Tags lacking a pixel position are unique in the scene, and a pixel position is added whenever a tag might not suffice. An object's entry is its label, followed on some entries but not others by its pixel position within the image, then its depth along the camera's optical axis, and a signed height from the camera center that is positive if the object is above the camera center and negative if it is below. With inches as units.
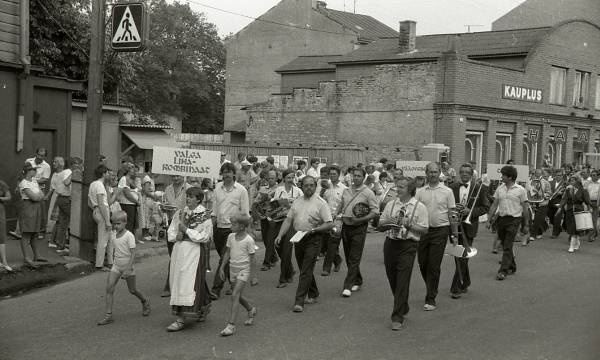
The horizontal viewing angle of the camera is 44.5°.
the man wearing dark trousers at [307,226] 372.8 -36.9
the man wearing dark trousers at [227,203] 411.5 -28.6
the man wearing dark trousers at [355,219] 413.4 -35.0
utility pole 487.2 +19.0
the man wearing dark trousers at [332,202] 469.1 -28.9
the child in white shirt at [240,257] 332.8 -48.7
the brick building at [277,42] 1829.5 +288.3
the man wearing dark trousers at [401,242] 343.0 -39.6
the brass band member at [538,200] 717.3 -34.5
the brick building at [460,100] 1173.7 +106.3
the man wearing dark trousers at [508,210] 472.4 -29.7
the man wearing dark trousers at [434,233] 383.6 -37.8
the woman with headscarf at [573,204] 645.9 -33.1
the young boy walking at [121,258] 344.8 -53.0
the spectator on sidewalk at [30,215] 455.8 -44.9
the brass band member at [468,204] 428.5 -25.1
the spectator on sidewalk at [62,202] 518.6 -40.8
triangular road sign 486.3 +77.0
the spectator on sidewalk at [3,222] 429.4 -47.7
